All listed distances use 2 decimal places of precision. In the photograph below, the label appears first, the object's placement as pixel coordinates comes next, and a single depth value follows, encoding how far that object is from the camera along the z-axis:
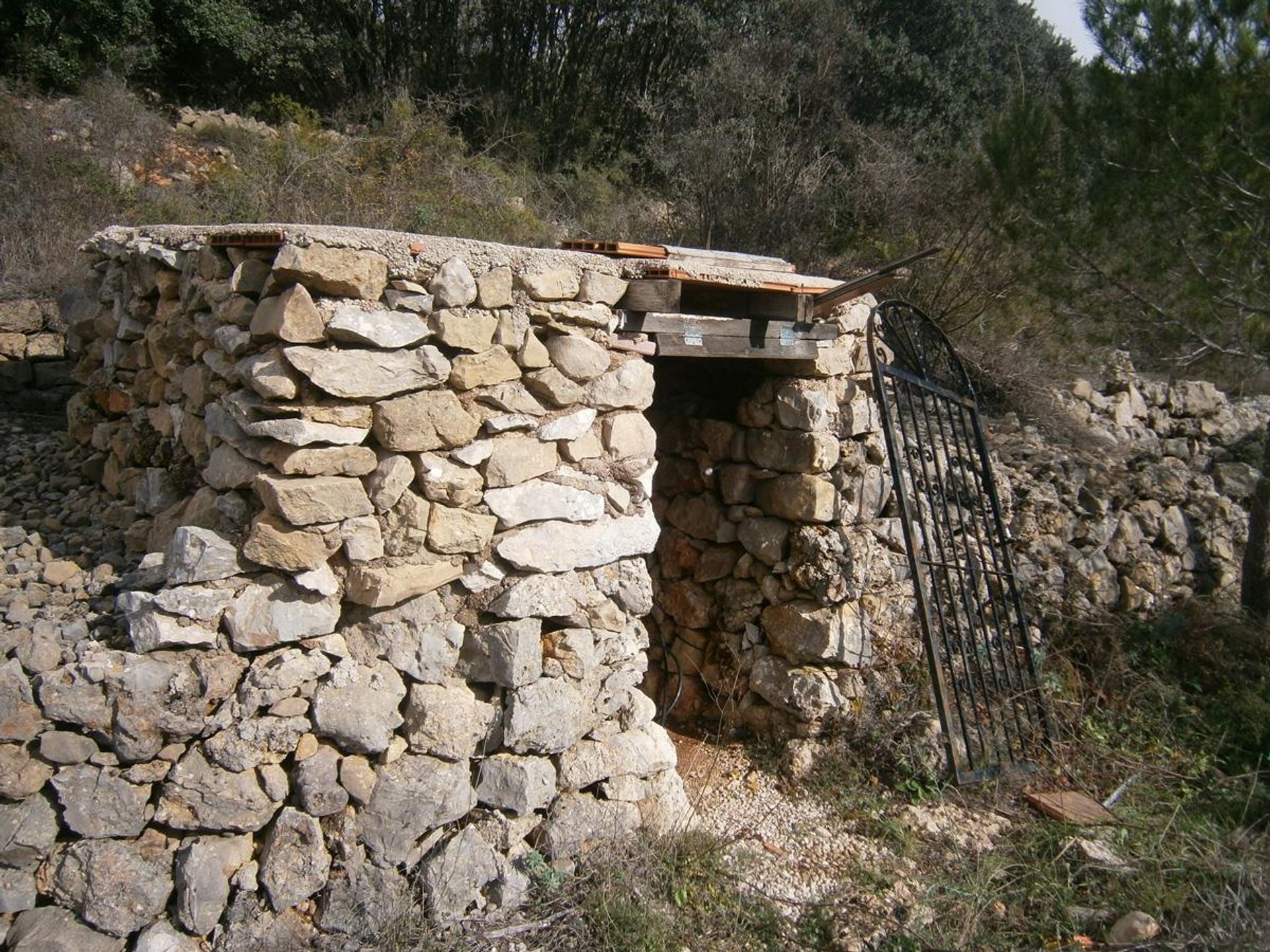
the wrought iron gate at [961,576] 4.60
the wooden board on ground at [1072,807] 4.23
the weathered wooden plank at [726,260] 4.53
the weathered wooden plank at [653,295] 3.89
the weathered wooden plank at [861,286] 4.16
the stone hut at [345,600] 2.83
